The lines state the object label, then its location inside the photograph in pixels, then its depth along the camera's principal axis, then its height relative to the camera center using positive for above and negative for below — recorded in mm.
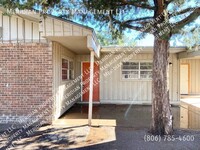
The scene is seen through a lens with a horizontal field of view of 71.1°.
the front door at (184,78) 10805 -379
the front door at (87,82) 7803 -470
